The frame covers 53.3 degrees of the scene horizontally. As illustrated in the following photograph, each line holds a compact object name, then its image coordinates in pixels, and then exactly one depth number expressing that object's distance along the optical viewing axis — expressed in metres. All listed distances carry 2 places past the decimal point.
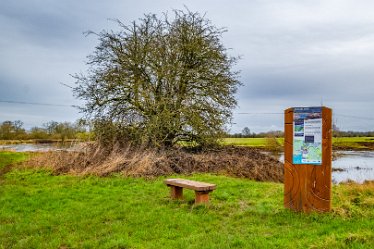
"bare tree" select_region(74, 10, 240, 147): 17.29
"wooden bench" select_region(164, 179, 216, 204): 8.13
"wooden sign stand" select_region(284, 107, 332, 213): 7.11
